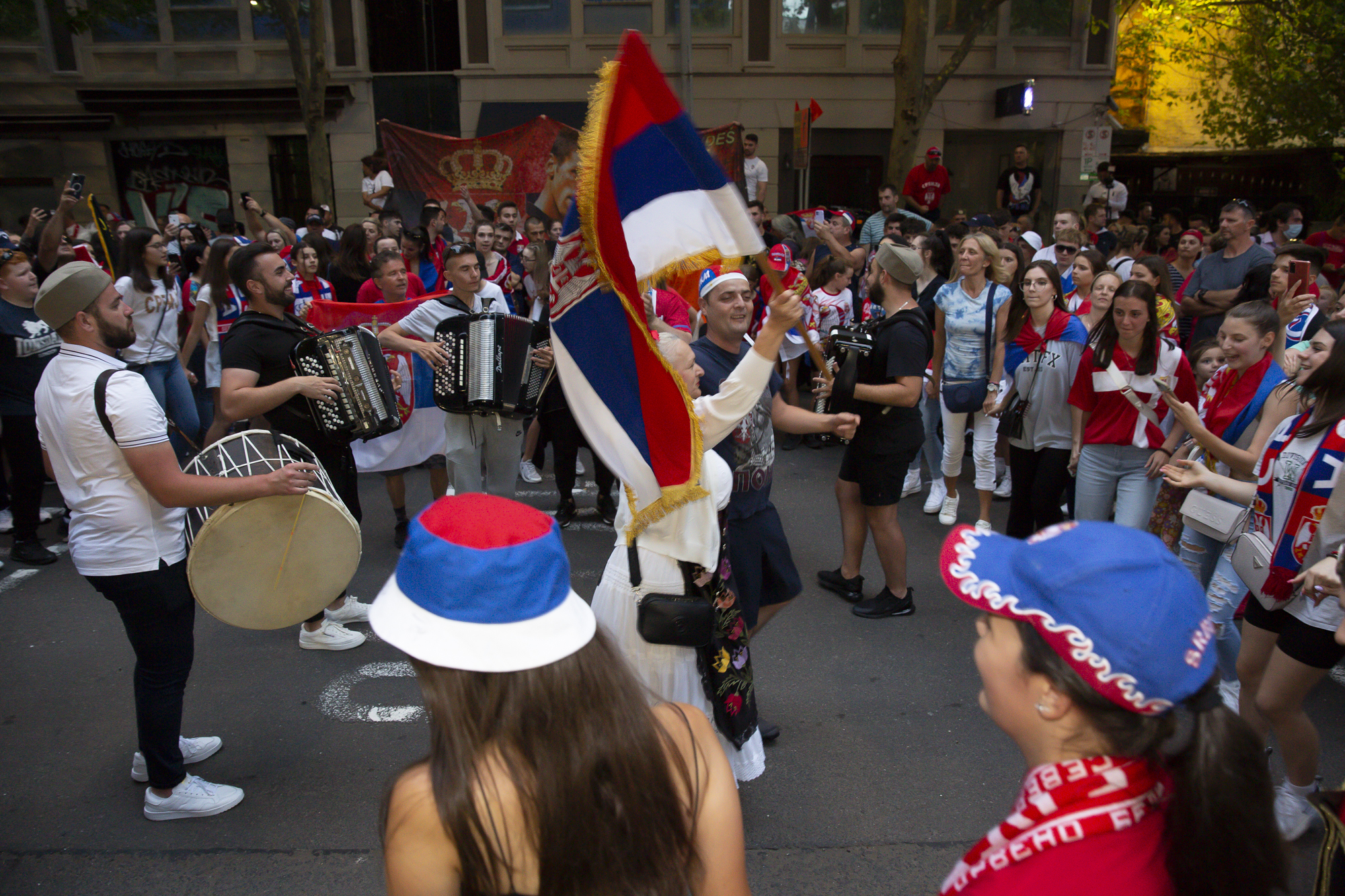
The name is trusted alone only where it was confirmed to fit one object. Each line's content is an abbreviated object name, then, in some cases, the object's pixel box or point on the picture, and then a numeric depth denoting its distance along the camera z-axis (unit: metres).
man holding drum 2.96
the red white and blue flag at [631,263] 2.51
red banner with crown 13.91
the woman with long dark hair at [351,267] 8.20
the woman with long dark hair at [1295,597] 2.72
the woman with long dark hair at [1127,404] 4.39
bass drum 3.27
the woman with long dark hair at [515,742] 1.29
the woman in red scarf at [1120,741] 1.21
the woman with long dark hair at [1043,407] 4.96
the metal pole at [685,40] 16.69
